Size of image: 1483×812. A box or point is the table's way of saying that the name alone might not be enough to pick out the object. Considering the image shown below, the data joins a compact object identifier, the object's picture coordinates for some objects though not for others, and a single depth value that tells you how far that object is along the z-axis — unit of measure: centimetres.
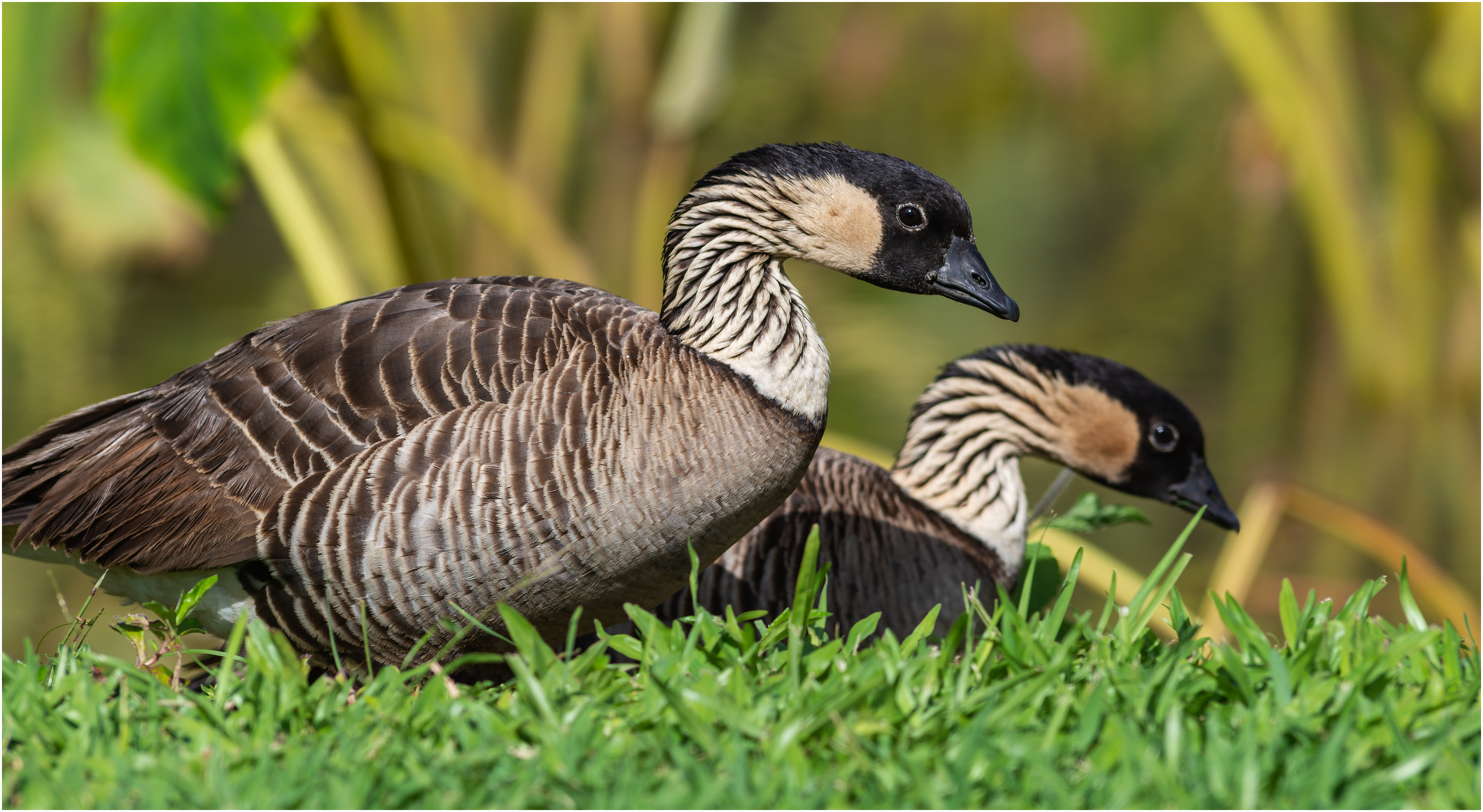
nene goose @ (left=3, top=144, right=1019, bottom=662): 716
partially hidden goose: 938
